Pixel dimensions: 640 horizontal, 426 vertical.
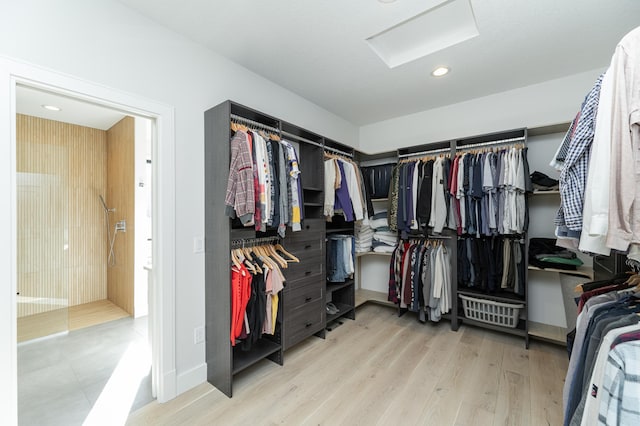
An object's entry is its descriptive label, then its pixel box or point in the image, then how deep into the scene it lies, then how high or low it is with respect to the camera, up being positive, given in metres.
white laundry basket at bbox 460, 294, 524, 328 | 2.59 -1.04
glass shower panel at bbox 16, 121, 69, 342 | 2.75 -0.23
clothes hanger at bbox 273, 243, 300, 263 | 2.27 -0.37
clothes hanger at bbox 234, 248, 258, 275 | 1.95 -0.37
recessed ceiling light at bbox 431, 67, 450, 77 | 2.43 +1.33
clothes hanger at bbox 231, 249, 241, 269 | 1.91 -0.36
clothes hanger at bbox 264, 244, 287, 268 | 2.13 -0.37
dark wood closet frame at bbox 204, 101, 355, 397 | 1.87 -0.37
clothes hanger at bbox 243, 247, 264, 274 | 1.98 -0.38
